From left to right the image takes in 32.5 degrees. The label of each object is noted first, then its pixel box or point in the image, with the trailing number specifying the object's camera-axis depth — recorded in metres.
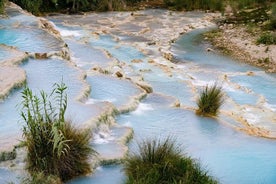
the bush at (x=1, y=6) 14.02
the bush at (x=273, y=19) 15.55
